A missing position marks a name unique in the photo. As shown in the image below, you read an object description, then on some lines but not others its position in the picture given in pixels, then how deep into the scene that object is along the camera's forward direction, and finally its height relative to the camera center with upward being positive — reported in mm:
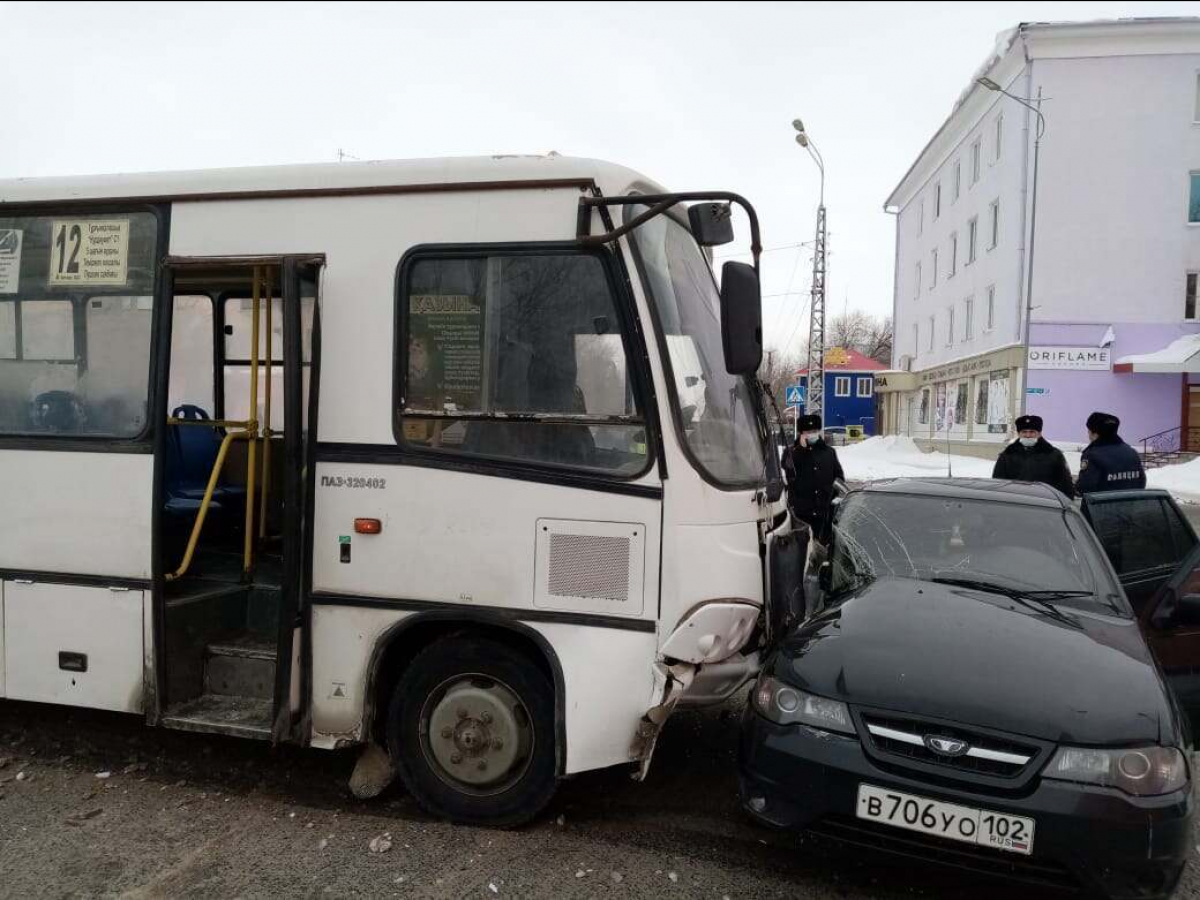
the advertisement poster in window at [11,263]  4387 +729
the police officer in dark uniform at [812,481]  8188 -527
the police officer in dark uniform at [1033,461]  7324 -242
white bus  3594 -240
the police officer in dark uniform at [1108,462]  7035 -224
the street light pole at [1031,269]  25875 +5289
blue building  57156 +2102
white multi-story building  28016 +7061
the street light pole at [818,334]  25312 +2817
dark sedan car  2920 -1135
